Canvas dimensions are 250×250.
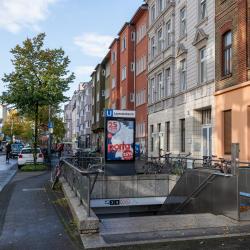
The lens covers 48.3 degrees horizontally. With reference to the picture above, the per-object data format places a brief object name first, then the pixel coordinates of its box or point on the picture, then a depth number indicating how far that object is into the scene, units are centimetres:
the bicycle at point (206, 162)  1091
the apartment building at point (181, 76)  1456
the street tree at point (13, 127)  5692
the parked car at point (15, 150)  3153
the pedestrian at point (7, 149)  2391
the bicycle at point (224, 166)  817
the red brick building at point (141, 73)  2395
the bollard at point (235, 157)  602
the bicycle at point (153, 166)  1246
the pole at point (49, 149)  2071
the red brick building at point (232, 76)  1162
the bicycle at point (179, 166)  1106
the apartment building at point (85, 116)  5190
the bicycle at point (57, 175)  1032
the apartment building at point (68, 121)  9322
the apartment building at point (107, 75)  3789
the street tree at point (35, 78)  1775
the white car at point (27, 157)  1929
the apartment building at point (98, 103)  4148
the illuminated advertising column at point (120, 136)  1160
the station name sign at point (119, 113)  1146
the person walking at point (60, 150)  2425
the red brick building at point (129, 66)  2809
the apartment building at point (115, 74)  3222
